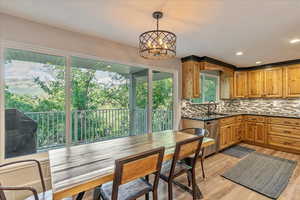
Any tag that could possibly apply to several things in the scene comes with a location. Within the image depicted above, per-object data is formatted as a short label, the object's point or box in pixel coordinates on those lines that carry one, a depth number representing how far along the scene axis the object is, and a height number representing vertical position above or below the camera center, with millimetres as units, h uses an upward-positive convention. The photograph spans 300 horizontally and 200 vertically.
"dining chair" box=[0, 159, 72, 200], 1009 -852
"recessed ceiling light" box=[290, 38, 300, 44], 2512 +1031
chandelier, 1603 +633
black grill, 1953 -467
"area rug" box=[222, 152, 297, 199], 2219 -1298
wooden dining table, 1061 -570
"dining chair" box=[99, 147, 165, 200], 1119 -606
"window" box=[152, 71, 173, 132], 3492 -41
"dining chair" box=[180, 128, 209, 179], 2256 -555
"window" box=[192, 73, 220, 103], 4305 +383
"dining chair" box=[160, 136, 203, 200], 1544 -701
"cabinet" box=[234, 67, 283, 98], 4090 +508
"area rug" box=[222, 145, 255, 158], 3562 -1287
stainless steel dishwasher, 3275 -745
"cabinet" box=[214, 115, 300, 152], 3586 -822
